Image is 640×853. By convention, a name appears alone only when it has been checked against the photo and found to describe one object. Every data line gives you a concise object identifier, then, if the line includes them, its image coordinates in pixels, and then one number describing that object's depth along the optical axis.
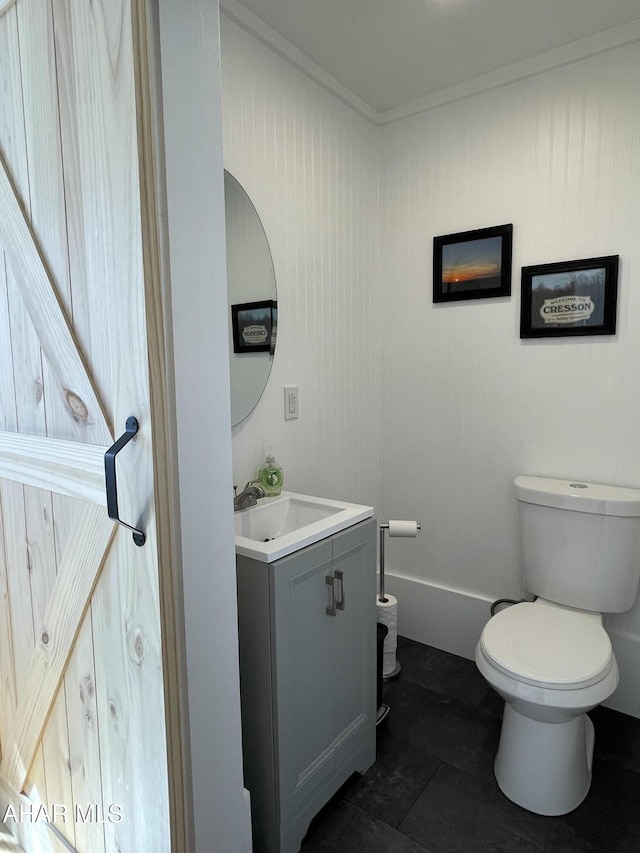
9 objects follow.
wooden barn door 0.85
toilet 1.41
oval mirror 1.69
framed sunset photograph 2.04
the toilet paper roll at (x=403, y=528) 1.83
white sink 1.26
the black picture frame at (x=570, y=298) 1.84
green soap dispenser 1.78
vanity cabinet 1.24
